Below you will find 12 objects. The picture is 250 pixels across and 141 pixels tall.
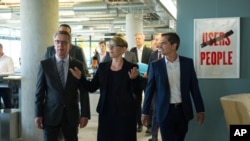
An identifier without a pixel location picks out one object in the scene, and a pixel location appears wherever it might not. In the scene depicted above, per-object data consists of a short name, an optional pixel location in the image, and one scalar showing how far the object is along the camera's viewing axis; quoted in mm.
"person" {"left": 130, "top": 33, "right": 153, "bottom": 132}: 6258
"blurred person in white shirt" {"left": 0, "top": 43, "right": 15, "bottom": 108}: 6830
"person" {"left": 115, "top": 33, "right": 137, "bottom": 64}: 5891
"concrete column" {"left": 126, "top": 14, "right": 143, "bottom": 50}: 14598
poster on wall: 4148
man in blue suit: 3523
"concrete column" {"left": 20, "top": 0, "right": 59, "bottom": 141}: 5617
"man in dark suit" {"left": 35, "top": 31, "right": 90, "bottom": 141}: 3291
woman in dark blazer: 3281
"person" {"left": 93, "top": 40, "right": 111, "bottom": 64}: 7705
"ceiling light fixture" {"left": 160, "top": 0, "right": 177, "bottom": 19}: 8366
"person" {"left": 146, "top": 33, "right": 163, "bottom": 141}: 4827
